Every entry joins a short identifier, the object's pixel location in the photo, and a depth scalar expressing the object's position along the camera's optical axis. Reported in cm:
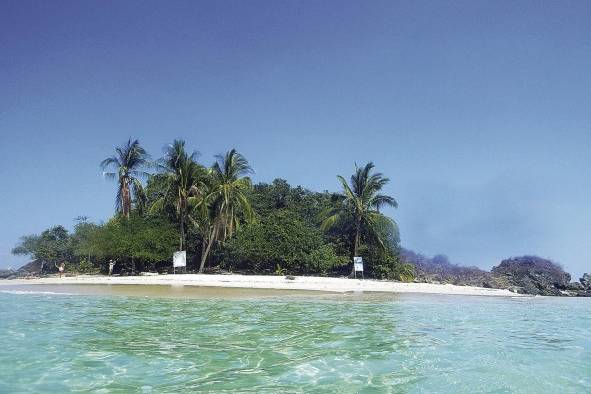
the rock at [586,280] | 2857
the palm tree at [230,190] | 3200
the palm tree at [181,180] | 3225
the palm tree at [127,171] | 3406
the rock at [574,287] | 2723
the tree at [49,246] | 3734
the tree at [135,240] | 2927
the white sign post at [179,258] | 2772
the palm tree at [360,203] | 3142
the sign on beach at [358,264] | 2644
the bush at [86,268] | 3373
